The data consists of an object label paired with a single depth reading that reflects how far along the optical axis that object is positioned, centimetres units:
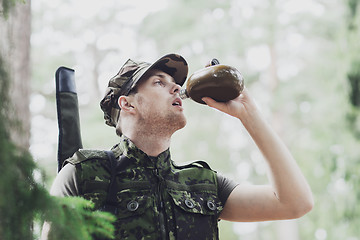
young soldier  201
